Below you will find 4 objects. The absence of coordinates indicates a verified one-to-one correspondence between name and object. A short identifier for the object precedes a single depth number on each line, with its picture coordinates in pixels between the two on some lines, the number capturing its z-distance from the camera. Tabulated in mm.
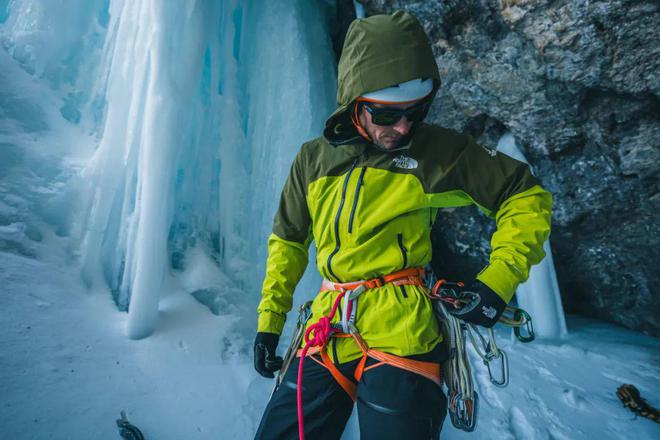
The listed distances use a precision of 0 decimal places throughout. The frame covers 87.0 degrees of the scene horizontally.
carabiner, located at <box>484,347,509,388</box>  1325
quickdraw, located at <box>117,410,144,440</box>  1820
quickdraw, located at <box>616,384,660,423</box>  2295
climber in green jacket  1255
